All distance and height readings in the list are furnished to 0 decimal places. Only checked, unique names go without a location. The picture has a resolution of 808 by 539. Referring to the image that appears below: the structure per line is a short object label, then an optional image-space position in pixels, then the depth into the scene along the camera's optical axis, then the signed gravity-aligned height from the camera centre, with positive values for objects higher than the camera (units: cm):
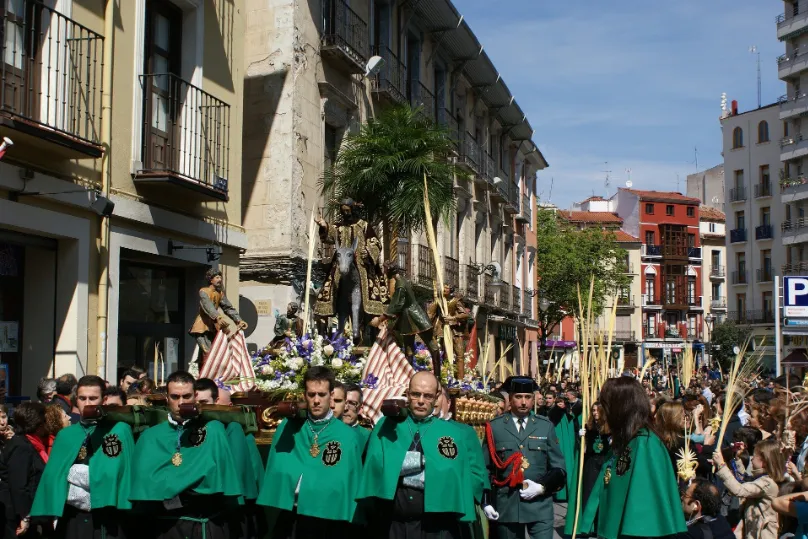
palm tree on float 1595 +285
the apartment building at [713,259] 7806 +737
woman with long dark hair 578 -61
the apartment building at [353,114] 1816 +486
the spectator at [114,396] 740 -22
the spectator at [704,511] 721 -97
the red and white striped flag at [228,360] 1002 +3
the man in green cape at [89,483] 646 -70
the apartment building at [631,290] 7425 +494
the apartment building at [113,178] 1122 +211
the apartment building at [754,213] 5806 +806
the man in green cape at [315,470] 625 -62
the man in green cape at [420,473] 614 -62
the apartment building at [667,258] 7612 +721
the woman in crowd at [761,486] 701 -80
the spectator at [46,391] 929 -23
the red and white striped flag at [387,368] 957 -5
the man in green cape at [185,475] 611 -62
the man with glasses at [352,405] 747 -28
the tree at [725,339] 5759 +122
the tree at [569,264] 4900 +457
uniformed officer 751 -72
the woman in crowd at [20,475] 713 -73
